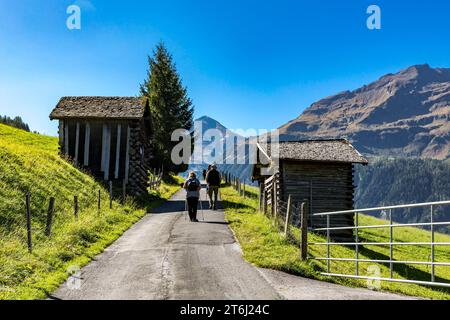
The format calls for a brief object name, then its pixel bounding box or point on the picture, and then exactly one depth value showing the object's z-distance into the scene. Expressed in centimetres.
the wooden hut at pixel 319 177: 2698
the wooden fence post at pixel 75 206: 1537
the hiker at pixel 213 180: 2044
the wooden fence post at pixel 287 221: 1335
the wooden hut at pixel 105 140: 2705
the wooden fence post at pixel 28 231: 1071
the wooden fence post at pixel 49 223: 1253
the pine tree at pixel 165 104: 4491
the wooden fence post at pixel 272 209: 1942
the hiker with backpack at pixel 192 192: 1730
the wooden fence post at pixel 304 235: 1127
